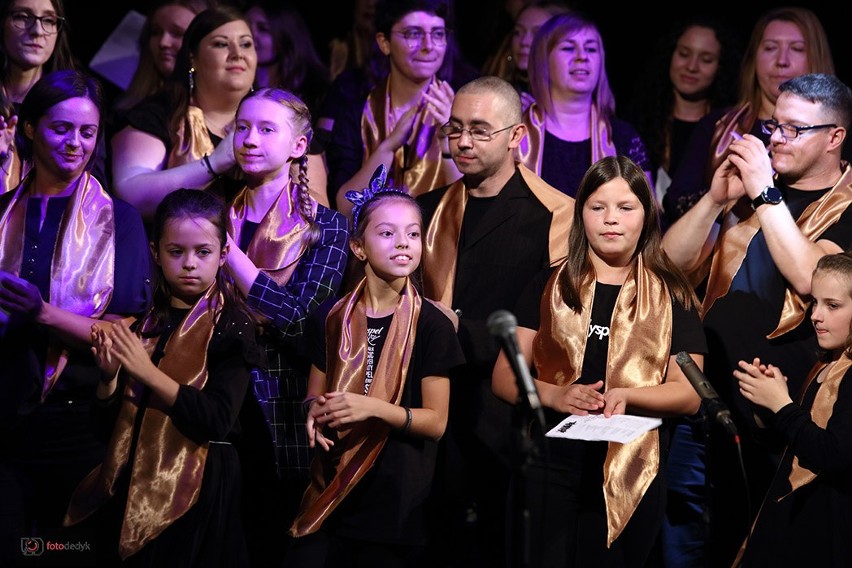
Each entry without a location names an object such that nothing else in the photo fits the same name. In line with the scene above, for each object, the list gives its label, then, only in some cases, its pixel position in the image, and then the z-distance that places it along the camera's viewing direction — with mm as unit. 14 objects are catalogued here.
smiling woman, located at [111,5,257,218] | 9289
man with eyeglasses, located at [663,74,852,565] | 8305
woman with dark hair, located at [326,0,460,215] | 9953
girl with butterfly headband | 7613
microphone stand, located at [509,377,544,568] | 6281
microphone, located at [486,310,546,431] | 5945
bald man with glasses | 8758
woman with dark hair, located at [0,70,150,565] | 8234
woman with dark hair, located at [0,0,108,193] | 9617
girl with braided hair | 8500
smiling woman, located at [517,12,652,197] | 10141
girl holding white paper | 7434
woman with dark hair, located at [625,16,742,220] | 11695
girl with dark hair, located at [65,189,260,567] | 7730
